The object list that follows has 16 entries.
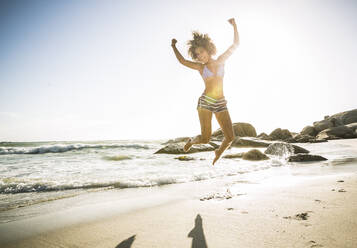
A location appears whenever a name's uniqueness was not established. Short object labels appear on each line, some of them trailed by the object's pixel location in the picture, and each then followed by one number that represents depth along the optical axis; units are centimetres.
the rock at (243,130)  2930
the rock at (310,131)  3058
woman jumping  407
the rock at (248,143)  1691
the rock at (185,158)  885
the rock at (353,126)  2519
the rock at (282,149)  963
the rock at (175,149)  1273
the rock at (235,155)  875
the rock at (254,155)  798
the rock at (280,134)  2845
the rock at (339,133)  2420
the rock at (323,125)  3148
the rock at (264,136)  2765
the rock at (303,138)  2137
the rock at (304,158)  665
